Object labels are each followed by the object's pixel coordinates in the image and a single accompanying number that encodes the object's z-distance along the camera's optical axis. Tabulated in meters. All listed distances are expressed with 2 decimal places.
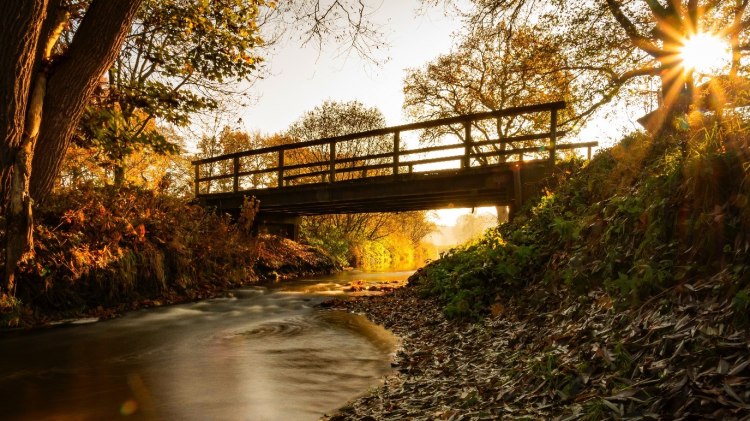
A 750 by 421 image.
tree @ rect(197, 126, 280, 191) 33.14
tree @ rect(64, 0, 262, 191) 9.81
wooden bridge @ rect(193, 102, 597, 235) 11.20
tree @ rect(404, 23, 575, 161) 16.22
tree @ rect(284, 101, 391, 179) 27.30
